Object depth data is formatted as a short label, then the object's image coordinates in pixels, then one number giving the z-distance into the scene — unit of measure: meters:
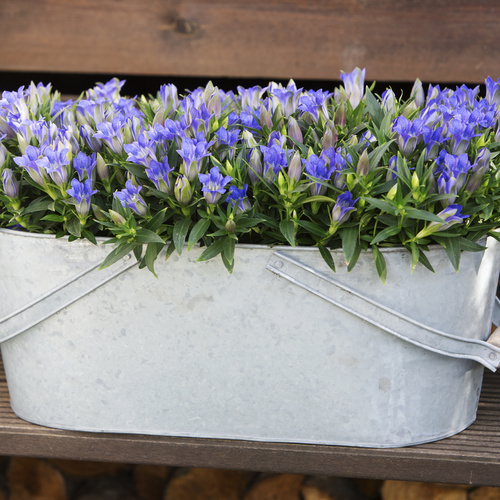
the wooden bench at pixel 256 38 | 1.38
